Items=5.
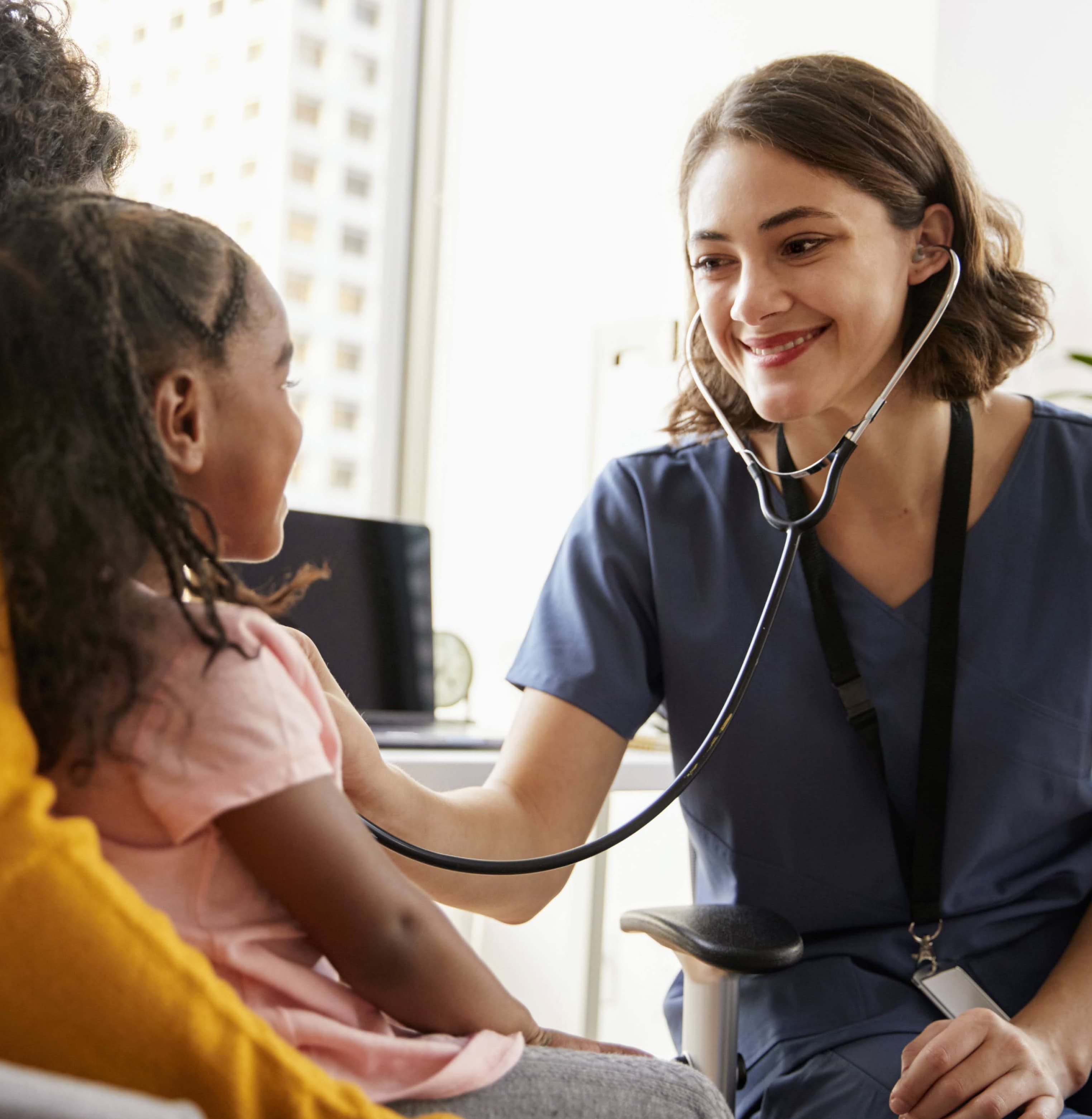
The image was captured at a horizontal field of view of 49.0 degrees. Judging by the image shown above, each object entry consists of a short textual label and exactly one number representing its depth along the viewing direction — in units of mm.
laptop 1825
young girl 522
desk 1407
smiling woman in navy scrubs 1083
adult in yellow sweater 452
